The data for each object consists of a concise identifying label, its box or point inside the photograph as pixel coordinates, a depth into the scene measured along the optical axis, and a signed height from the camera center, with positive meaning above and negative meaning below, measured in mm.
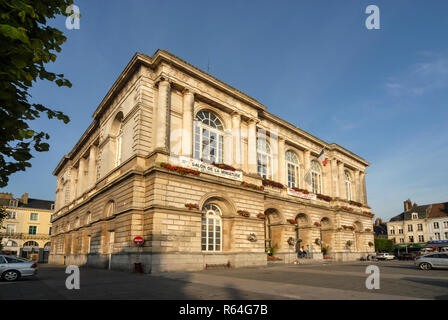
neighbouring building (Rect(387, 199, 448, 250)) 66688 +358
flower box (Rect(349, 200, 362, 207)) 39688 +2940
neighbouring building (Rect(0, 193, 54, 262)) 60250 +634
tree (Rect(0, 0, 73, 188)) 5156 +2765
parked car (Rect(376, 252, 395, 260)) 40997 -3759
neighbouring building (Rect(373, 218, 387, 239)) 83300 -334
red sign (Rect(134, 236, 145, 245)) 18628 -663
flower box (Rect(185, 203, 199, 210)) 20417 +1407
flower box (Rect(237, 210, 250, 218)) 23484 +1067
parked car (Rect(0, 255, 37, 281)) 15047 -1816
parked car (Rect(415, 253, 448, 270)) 21672 -2339
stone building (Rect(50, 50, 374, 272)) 19953 +3472
